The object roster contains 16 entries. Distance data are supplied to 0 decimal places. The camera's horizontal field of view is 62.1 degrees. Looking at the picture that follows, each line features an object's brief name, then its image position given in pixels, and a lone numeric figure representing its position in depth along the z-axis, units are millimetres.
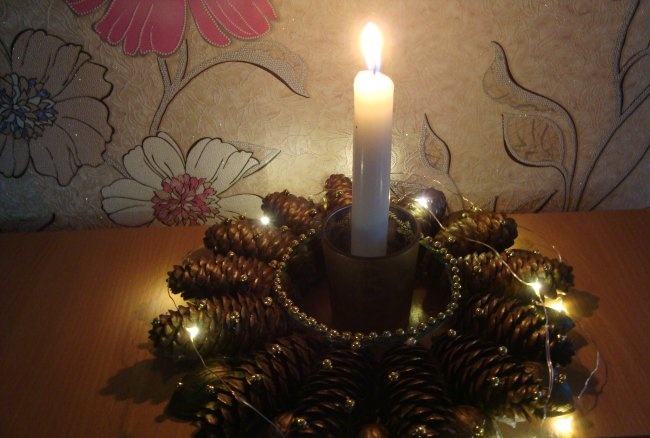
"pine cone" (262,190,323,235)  598
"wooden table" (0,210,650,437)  468
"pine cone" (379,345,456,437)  397
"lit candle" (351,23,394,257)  417
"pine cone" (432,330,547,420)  415
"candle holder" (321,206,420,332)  463
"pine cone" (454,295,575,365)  457
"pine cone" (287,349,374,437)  405
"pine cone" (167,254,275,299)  524
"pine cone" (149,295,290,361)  472
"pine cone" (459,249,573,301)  518
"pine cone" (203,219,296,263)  565
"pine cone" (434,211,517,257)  568
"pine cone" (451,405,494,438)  406
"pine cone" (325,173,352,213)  593
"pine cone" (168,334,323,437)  419
